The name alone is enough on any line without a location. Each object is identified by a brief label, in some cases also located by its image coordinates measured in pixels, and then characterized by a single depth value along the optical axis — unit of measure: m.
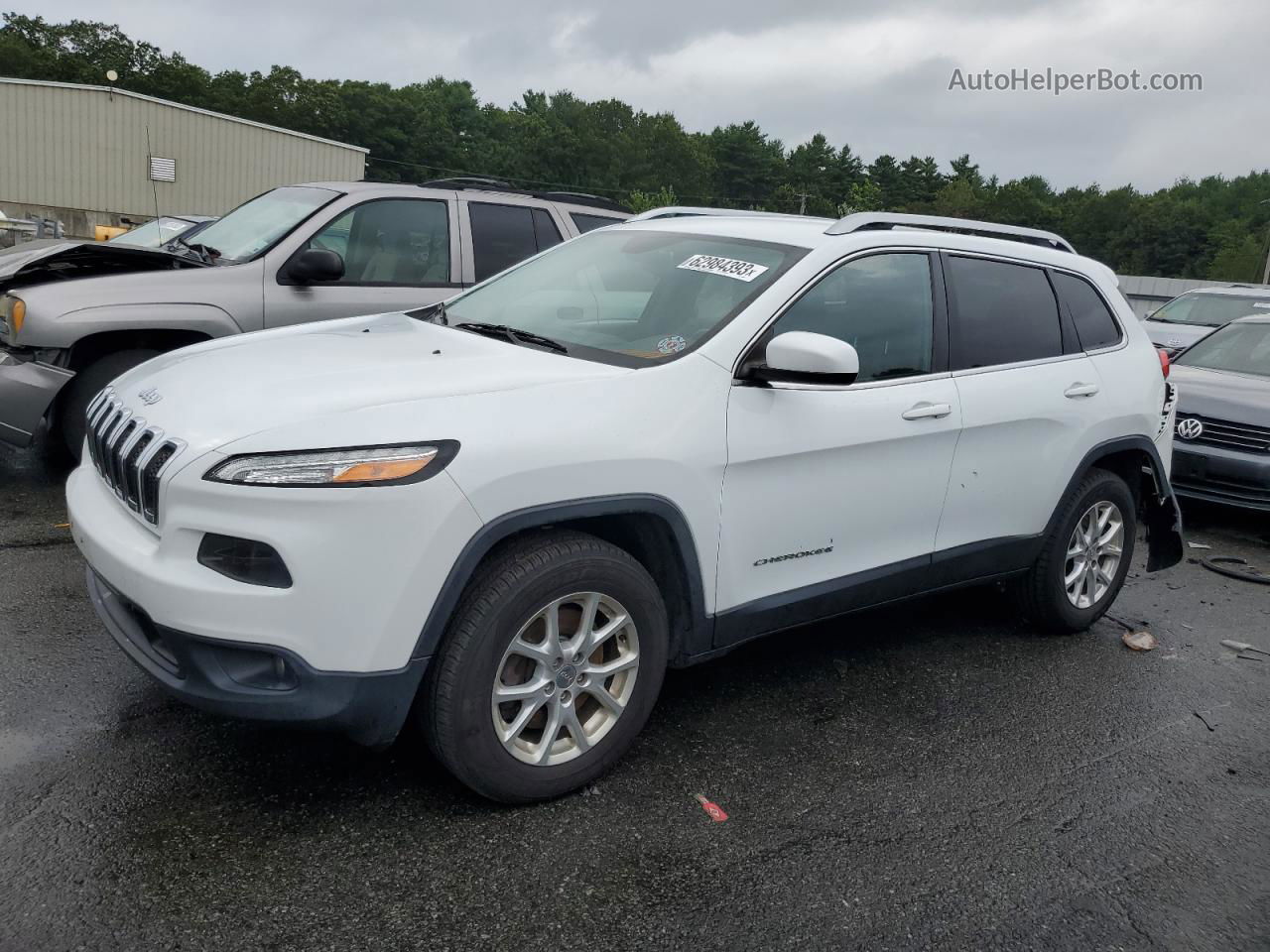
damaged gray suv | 5.44
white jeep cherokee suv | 2.59
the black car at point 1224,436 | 7.02
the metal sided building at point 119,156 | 36.91
